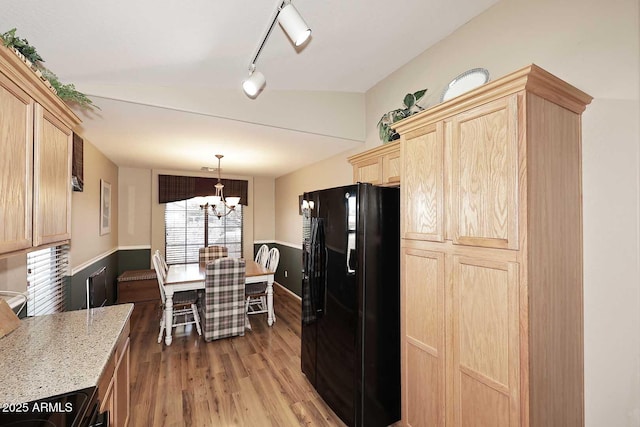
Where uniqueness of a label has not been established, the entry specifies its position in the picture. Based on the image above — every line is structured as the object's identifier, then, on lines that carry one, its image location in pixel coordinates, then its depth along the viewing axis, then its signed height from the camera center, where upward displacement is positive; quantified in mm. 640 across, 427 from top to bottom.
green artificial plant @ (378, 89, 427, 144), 2248 +852
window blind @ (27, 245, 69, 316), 2172 -581
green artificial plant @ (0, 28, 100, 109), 1168 +720
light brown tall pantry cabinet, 1268 -210
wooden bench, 4625 -1226
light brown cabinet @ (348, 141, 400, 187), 2266 +434
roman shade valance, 5522 +559
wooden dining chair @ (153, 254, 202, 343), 3362 -1088
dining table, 3273 -818
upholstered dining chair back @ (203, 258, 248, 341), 3316 -1017
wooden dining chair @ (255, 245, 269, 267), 4666 -718
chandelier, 4062 +196
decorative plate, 1818 +902
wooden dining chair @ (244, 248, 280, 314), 3990 -1097
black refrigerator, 1974 -659
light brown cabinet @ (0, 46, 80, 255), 1113 +264
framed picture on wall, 3959 +107
